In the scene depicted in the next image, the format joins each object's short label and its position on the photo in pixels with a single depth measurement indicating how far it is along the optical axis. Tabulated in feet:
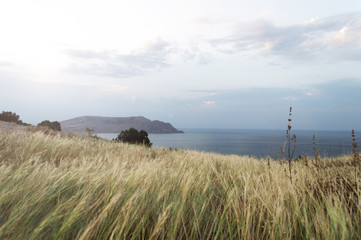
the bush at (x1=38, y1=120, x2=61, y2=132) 93.61
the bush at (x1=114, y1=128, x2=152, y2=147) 83.87
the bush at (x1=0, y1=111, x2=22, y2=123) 83.87
